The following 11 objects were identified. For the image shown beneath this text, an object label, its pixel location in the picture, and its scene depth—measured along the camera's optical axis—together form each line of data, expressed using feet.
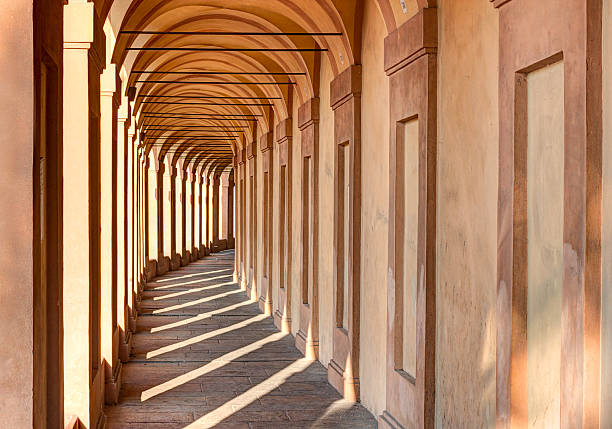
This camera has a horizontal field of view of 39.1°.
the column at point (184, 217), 144.66
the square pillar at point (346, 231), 38.40
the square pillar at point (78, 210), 26.84
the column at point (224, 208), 203.92
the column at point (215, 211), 194.49
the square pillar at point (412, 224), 26.66
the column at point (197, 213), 159.84
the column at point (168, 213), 132.26
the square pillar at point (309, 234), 49.65
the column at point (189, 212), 153.69
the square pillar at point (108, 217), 37.37
